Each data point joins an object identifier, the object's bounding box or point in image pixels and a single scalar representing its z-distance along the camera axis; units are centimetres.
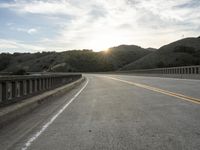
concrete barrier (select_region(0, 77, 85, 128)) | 466
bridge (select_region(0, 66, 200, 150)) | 339
